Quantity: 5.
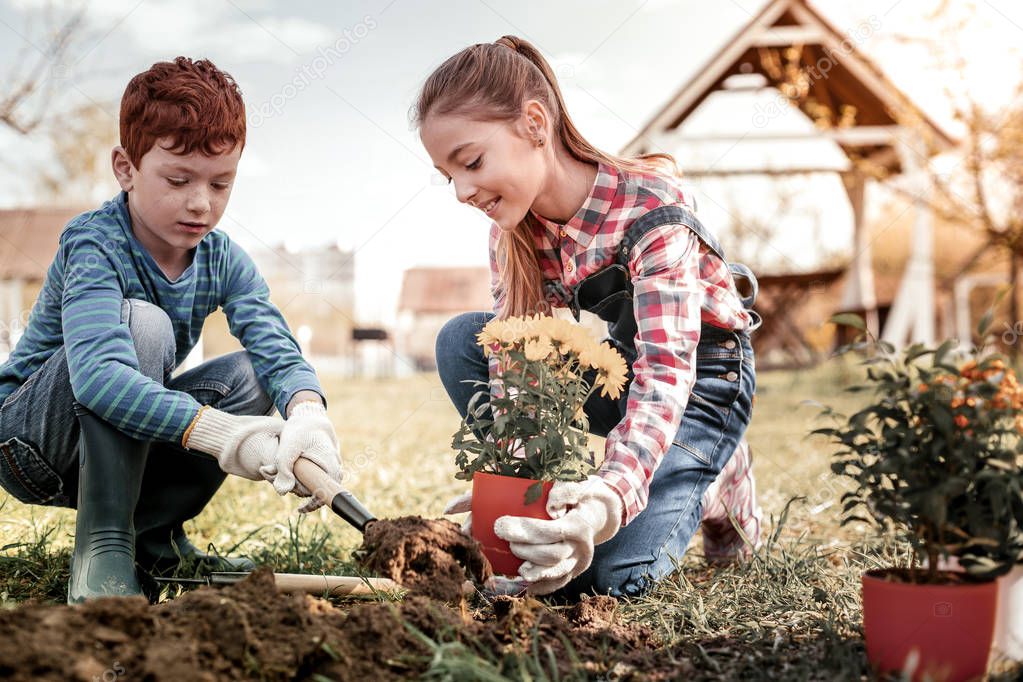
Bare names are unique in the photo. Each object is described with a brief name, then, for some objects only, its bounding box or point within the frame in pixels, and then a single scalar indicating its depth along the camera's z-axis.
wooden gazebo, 7.78
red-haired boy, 1.73
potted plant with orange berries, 1.19
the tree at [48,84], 4.39
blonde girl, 1.74
